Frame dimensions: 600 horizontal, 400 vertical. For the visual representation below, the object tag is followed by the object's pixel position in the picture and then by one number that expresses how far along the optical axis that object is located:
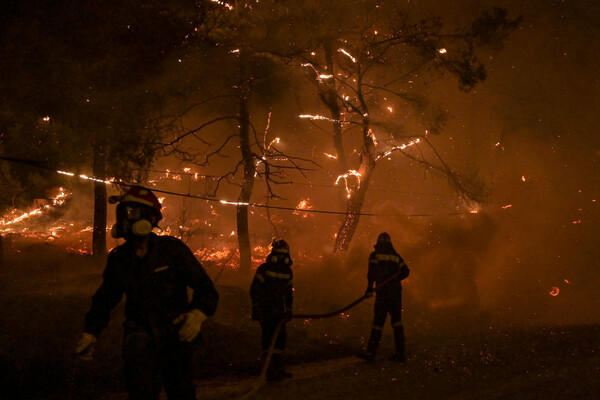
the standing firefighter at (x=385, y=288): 7.50
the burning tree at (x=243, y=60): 13.19
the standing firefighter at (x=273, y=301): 6.62
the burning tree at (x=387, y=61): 14.54
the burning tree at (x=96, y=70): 10.07
